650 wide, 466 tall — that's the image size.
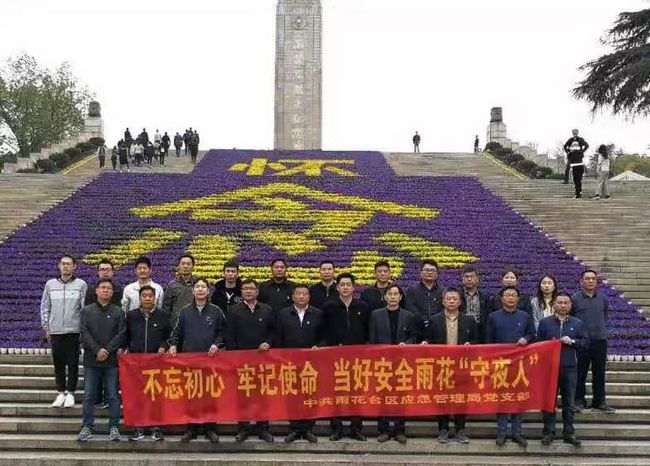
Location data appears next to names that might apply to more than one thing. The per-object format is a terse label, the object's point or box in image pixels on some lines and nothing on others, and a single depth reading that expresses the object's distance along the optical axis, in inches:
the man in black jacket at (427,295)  354.0
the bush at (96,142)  1394.6
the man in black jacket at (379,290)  347.3
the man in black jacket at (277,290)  358.3
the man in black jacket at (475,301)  350.9
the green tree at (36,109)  1935.3
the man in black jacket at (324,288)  352.5
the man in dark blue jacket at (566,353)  331.9
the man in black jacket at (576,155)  831.7
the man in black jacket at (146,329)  329.0
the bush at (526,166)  1147.9
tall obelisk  1676.9
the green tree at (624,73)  977.5
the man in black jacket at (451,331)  334.0
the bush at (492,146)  1385.1
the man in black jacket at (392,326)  333.4
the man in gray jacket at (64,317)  348.8
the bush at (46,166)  1152.2
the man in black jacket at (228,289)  361.4
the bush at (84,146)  1321.4
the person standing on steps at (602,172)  806.5
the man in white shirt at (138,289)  357.7
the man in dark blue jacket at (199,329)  329.4
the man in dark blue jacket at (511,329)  333.7
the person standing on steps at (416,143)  1643.7
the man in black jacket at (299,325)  333.7
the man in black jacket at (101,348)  325.7
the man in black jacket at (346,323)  336.5
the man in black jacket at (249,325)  331.3
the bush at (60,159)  1187.5
